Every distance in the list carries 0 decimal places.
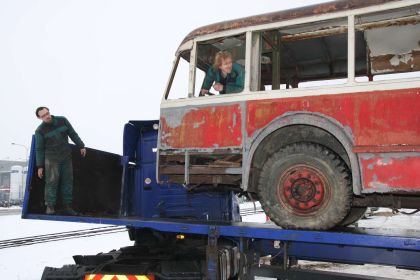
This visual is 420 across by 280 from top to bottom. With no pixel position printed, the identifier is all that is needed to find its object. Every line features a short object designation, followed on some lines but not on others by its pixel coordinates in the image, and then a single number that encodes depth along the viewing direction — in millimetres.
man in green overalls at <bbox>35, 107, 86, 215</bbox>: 4844
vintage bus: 3426
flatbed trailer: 3943
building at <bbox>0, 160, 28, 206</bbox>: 47062
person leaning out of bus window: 4262
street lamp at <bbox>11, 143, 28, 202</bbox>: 48356
